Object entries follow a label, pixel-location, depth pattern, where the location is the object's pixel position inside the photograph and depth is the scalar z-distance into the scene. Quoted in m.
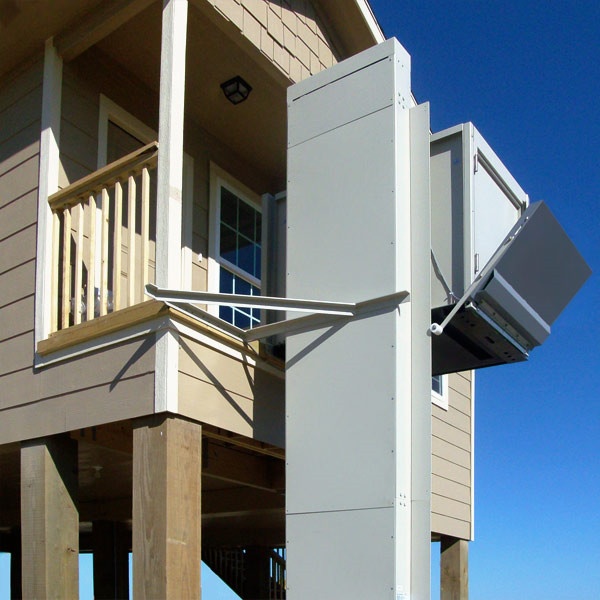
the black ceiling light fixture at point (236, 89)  6.49
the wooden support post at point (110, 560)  8.52
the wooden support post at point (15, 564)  9.51
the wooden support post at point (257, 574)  10.34
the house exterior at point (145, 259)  4.57
